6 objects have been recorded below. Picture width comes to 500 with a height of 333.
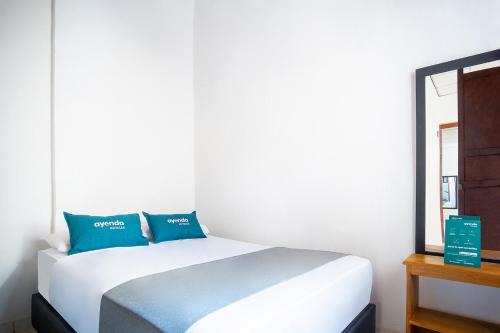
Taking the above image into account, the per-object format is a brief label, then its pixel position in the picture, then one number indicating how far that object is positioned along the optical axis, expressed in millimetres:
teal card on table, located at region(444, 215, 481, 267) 1693
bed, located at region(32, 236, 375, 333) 1152
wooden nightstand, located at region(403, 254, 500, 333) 1620
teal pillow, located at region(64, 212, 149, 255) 2270
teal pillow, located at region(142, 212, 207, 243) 2721
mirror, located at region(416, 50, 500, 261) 1862
